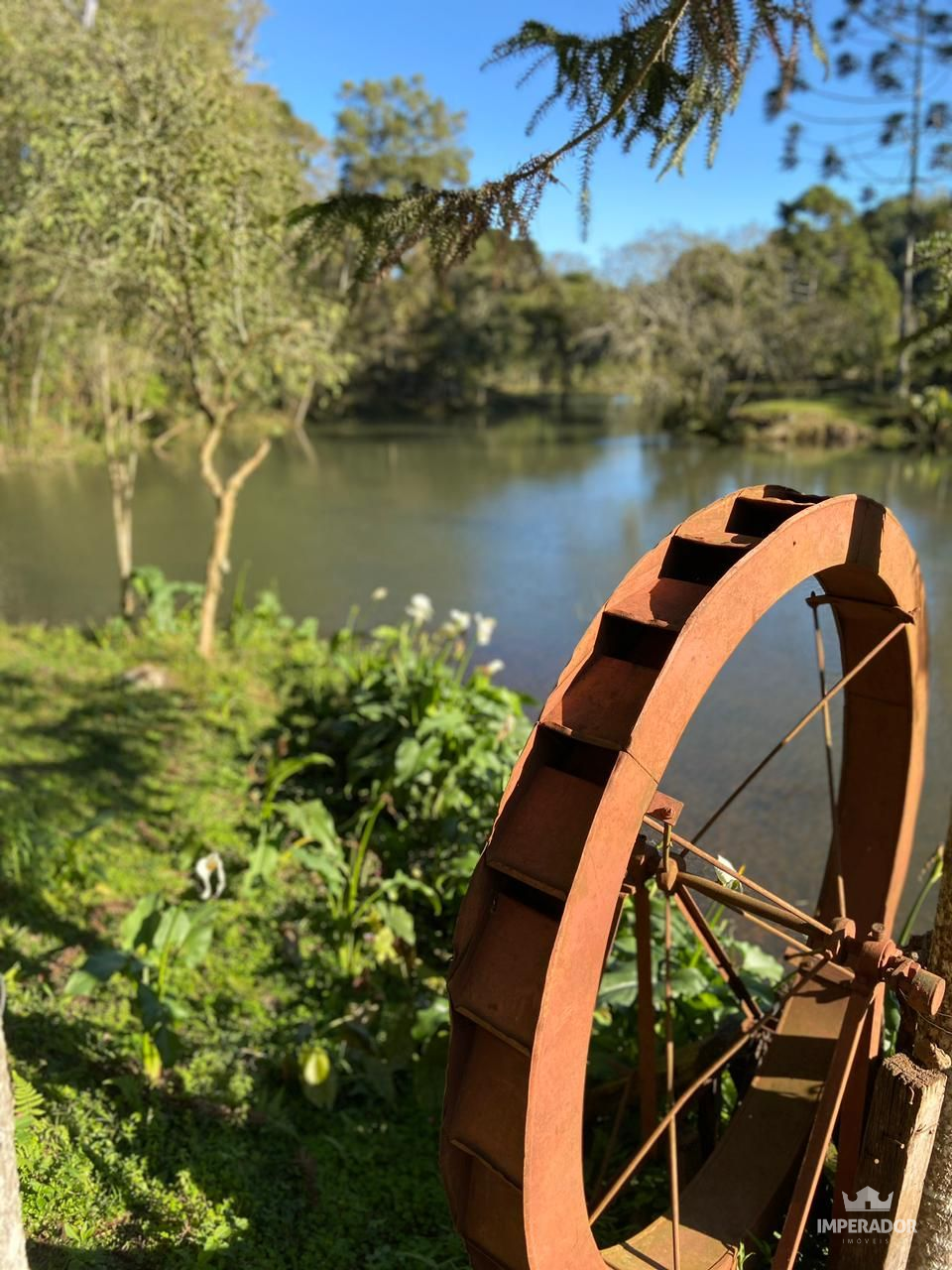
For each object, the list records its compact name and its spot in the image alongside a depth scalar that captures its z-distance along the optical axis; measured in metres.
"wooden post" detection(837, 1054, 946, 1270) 2.02
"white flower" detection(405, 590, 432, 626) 6.52
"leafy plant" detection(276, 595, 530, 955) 4.86
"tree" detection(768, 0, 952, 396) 11.09
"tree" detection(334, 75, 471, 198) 26.75
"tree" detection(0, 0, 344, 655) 6.41
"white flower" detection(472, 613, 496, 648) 6.03
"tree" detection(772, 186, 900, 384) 31.19
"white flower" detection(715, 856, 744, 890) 2.27
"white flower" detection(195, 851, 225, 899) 3.48
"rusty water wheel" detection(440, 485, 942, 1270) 2.00
